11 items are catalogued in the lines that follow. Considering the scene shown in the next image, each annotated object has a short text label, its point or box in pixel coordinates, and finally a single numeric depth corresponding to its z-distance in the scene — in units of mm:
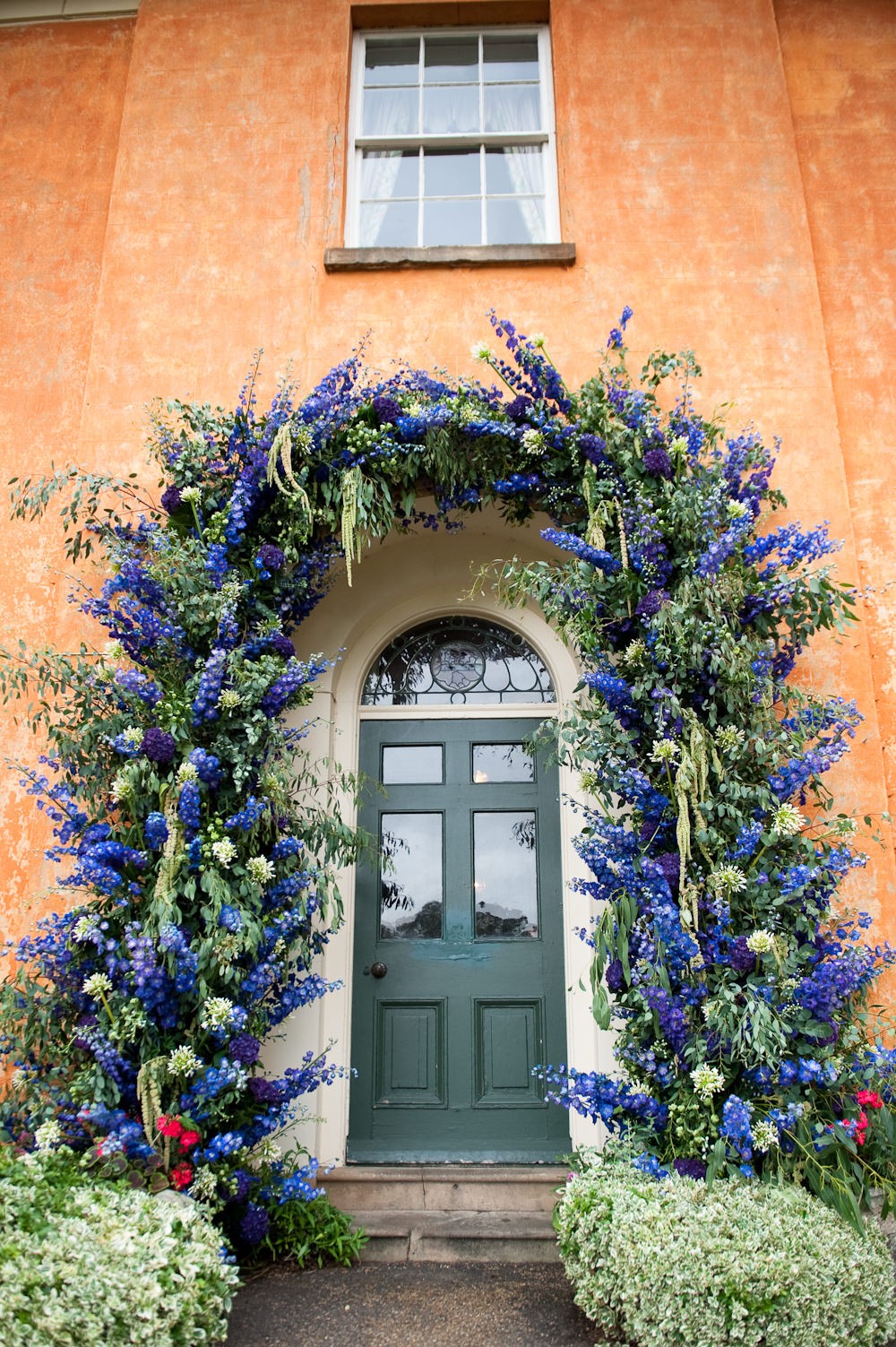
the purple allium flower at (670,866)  3293
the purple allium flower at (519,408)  4039
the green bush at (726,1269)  2572
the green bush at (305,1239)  3393
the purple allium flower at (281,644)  3811
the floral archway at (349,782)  3127
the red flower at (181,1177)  3004
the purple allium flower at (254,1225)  3180
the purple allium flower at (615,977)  3314
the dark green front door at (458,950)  4152
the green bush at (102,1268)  2322
